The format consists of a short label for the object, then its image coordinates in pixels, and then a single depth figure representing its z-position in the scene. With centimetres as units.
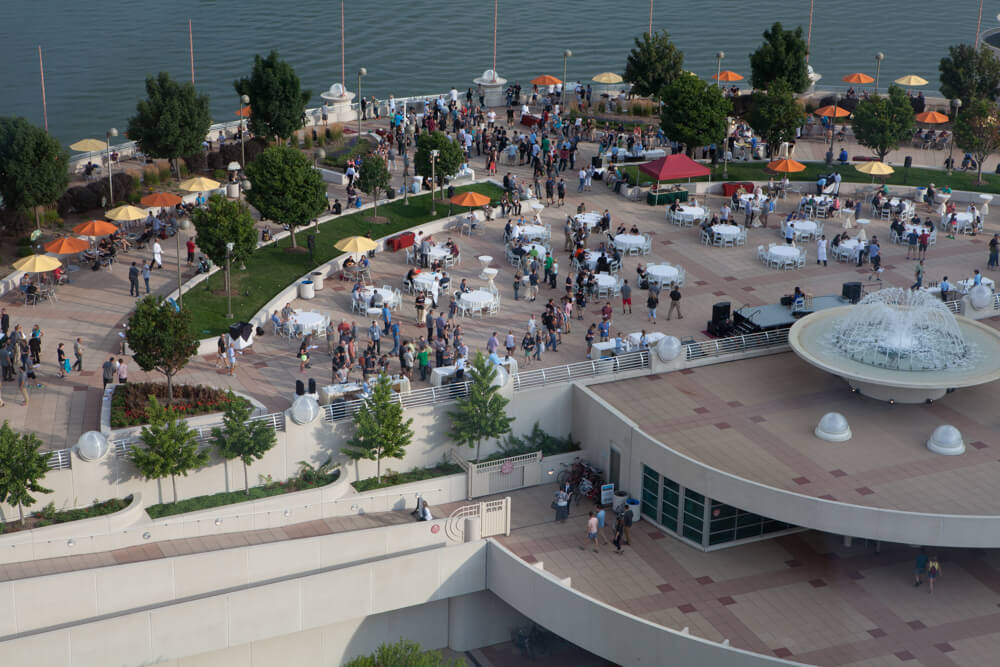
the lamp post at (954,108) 5791
